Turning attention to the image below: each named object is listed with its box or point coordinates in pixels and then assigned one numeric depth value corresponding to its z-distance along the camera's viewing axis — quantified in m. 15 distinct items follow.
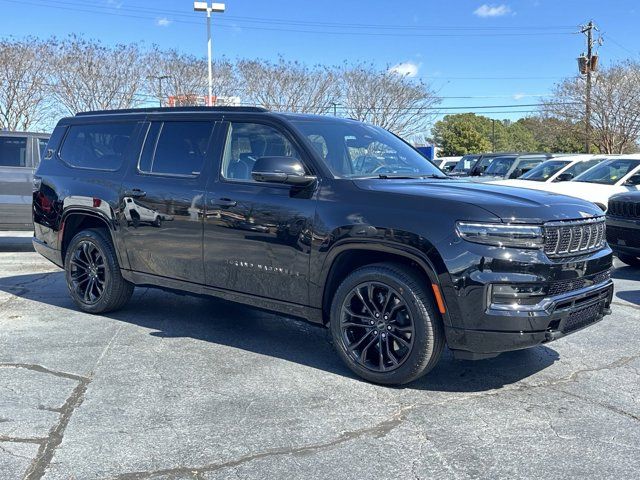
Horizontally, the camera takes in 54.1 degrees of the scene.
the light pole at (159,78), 27.60
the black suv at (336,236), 3.91
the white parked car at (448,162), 28.72
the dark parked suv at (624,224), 8.39
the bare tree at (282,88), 29.64
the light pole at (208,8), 21.39
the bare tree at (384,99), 31.66
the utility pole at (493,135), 62.28
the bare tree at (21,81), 24.88
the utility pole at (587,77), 29.19
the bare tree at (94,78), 26.05
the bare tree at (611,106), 28.44
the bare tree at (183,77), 27.78
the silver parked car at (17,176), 10.28
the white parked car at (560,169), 13.53
